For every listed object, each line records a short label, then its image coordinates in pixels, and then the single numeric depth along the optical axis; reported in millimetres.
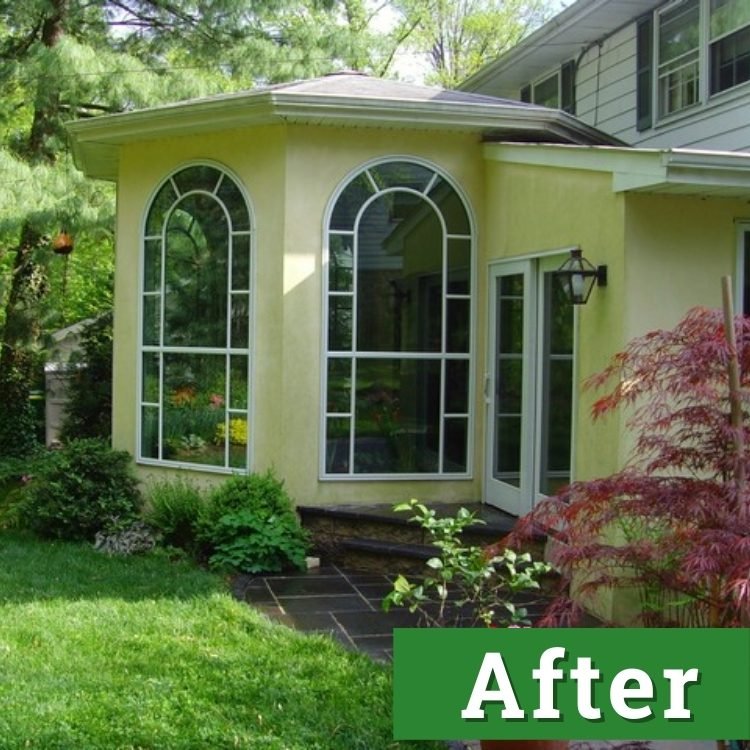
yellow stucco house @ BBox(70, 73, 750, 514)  7680
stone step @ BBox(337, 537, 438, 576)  7127
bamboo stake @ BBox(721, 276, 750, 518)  3484
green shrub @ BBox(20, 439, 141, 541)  8039
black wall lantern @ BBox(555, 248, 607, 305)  6156
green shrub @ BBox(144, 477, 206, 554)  7703
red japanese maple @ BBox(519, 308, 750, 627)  3381
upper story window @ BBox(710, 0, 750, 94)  8758
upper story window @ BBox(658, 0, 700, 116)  9461
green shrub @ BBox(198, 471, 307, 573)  7164
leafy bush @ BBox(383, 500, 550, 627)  4137
